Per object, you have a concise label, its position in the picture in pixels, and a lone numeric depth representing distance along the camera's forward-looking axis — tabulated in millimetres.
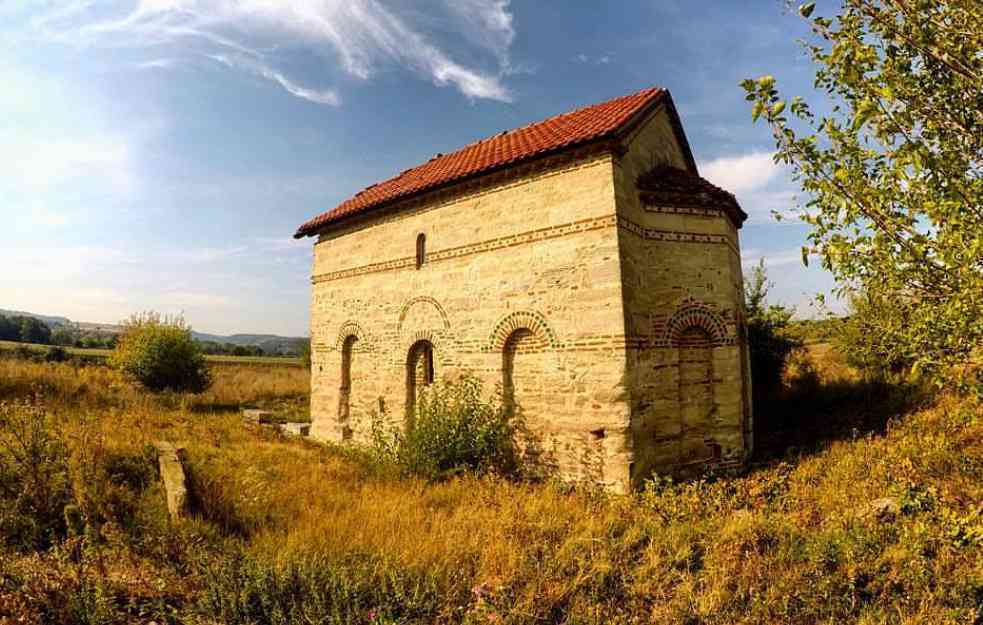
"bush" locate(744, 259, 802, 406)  13195
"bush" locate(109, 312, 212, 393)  17438
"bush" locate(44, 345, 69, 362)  25222
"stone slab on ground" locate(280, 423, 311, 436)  13662
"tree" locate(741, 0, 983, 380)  3742
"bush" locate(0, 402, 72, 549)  5133
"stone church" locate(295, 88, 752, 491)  7957
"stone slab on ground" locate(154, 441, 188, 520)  5695
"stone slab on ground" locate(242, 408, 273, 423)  14609
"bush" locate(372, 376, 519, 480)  8211
